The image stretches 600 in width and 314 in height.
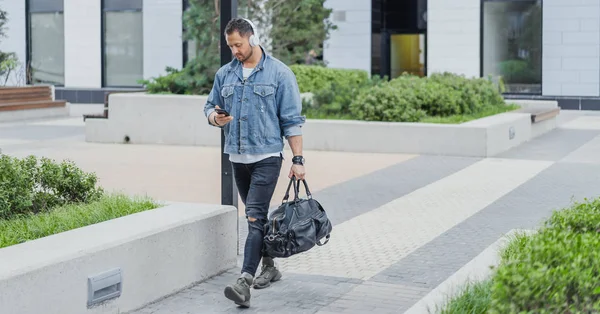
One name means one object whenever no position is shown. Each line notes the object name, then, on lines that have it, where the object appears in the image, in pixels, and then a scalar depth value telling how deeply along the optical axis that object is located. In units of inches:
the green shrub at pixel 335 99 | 745.6
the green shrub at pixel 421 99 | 702.5
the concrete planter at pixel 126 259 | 234.7
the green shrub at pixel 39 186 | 294.7
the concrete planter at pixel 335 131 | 663.8
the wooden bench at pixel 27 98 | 990.1
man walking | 281.4
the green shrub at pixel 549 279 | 169.0
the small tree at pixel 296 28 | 911.7
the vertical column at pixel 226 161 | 329.1
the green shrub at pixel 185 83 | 807.1
